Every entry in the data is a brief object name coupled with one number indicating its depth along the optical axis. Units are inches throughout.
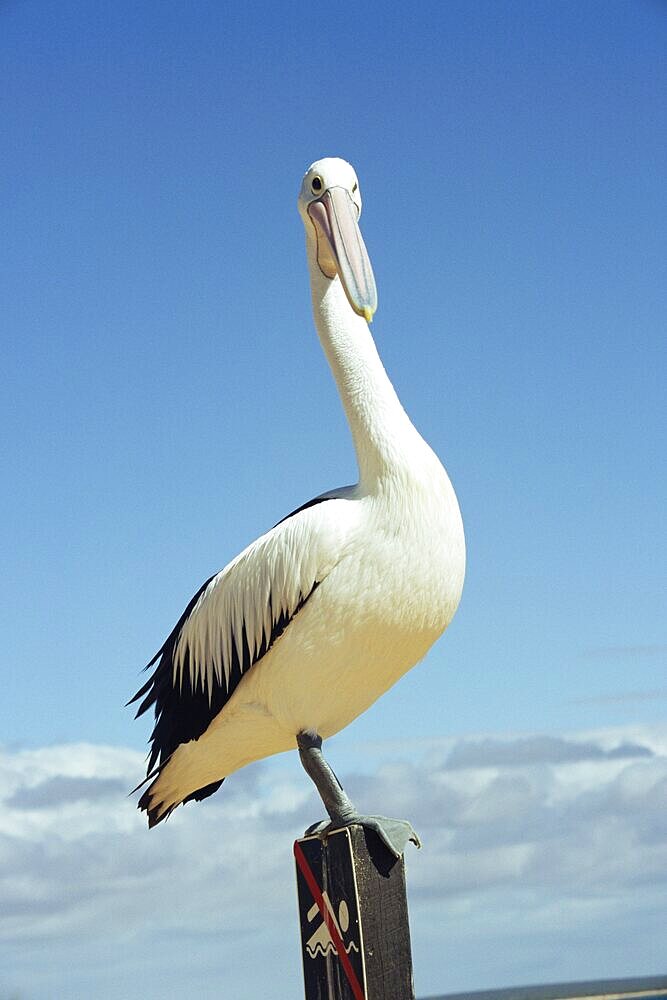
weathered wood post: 161.0
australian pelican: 184.7
